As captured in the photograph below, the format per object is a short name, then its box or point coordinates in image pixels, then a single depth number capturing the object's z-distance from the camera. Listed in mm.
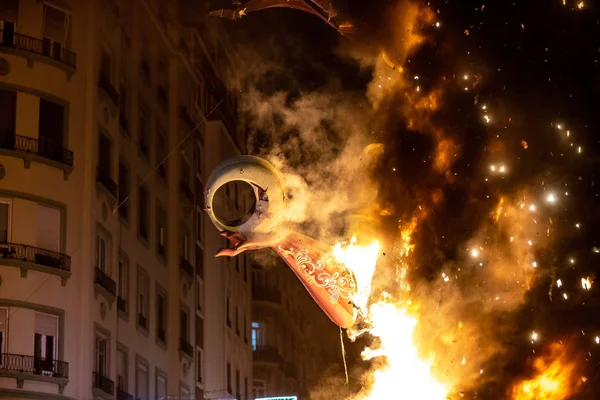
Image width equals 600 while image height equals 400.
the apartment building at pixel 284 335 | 44906
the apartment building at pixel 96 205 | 25406
